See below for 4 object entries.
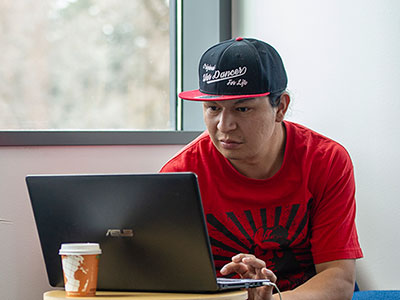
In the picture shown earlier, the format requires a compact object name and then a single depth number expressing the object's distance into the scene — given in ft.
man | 9.40
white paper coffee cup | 7.85
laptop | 7.88
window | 11.28
